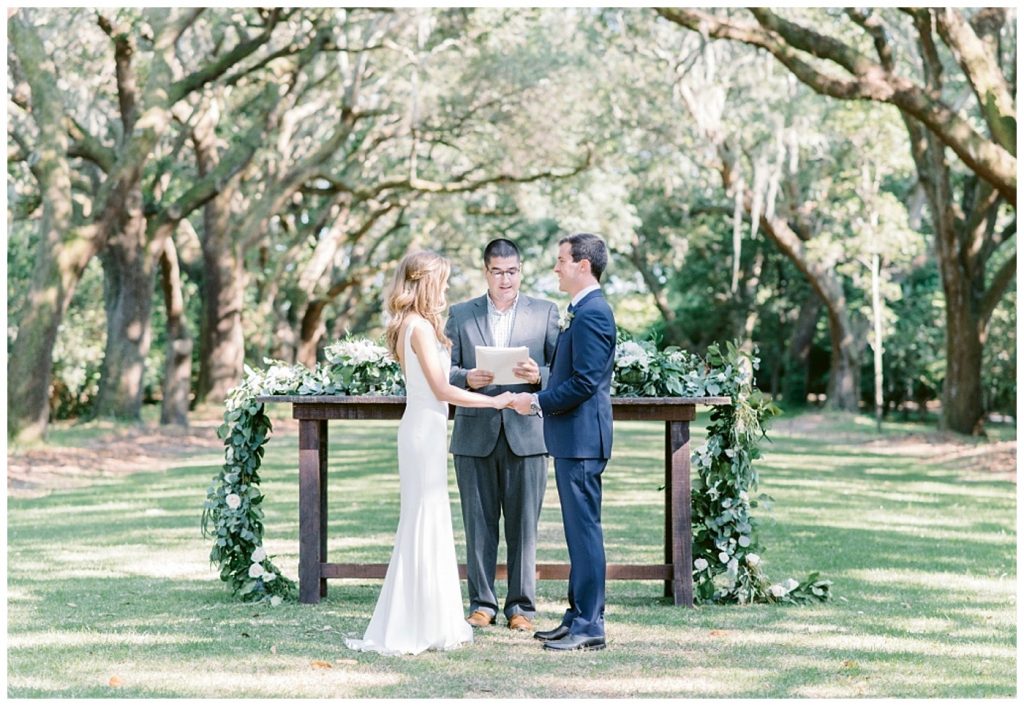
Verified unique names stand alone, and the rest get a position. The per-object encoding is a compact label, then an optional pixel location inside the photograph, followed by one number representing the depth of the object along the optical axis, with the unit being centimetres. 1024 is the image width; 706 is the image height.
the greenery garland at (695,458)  889
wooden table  878
